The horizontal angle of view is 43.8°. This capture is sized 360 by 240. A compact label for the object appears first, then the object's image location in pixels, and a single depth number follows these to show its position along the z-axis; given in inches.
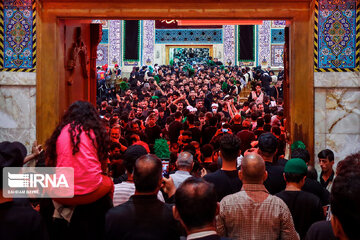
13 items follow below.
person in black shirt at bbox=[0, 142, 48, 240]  96.8
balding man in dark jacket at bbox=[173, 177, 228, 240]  86.8
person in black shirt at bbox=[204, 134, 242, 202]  148.2
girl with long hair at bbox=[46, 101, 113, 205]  123.8
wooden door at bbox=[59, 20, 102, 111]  290.8
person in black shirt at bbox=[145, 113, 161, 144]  291.9
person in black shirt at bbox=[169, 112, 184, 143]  283.1
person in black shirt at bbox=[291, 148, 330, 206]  153.5
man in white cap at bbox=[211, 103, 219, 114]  421.7
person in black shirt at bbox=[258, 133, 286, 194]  157.8
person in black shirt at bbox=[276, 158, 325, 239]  133.1
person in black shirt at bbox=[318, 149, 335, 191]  201.2
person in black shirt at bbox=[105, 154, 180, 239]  102.7
